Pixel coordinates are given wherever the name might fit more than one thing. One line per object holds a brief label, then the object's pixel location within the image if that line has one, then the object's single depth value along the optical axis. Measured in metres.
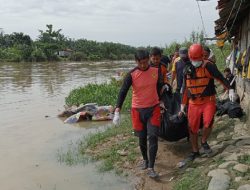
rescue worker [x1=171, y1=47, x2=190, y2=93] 7.32
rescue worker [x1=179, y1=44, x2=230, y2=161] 5.57
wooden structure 7.12
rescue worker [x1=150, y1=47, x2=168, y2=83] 6.78
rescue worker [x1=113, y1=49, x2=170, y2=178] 5.64
